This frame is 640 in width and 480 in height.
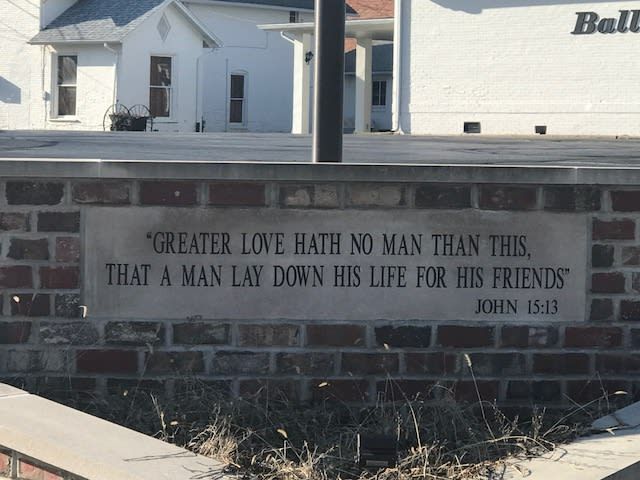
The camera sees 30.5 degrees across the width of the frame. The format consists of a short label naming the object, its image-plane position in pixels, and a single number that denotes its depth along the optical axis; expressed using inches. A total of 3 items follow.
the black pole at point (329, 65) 232.8
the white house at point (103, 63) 1239.5
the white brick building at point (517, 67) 1056.8
